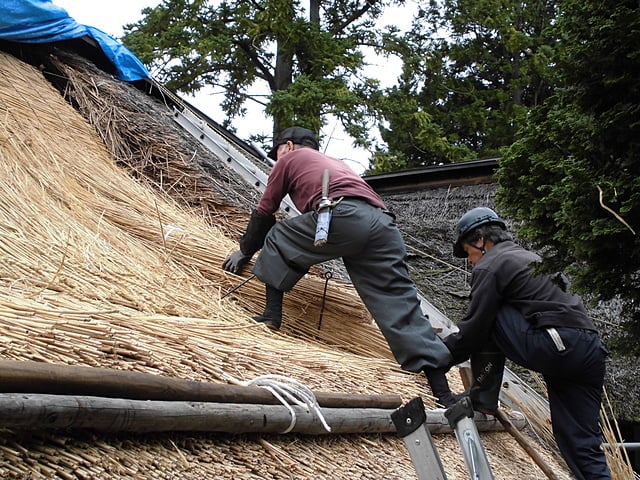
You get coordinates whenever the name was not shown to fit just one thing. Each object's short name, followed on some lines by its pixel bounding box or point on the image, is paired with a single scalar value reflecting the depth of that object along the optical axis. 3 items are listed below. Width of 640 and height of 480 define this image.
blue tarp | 4.43
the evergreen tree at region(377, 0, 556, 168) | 11.11
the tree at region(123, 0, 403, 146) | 9.49
